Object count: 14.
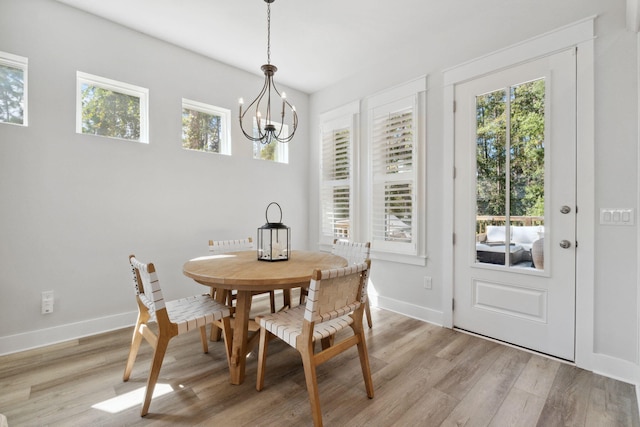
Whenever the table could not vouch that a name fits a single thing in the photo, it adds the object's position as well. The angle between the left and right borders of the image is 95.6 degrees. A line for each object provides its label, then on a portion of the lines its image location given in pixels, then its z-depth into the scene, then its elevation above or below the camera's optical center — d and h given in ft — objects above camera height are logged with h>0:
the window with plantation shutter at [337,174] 12.08 +1.63
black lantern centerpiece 7.16 -0.78
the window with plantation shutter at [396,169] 9.77 +1.51
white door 6.99 +0.17
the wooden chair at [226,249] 7.88 -1.21
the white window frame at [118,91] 8.36 +3.76
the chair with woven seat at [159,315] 5.06 -2.12
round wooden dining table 5.55 -1.29
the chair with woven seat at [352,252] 8.79 -1.29
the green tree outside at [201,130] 10.44 +3.00
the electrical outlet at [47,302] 7.70 -2.44
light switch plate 6.15 -0.10
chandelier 11.90 +3.97
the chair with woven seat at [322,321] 4.80 -2.16
